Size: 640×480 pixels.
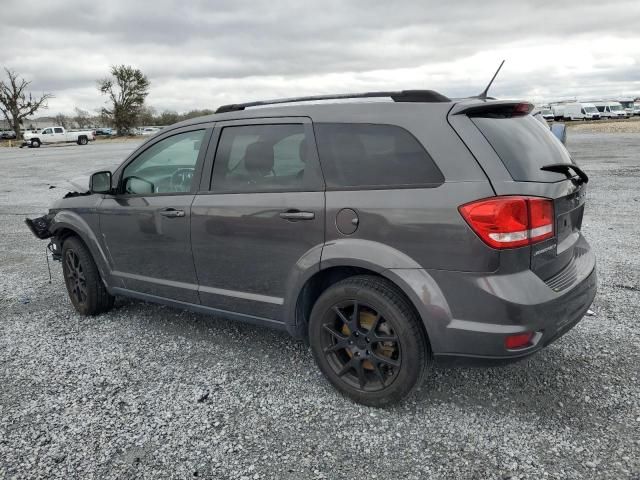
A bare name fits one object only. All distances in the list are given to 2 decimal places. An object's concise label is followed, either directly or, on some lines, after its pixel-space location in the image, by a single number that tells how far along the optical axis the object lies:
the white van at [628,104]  62.66
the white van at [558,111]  60.41
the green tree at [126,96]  56.94
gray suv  2.58
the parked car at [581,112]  58.53
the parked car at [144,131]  63.57
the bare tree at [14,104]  56.31
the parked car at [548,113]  59.94
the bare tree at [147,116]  60.12
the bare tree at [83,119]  90.94
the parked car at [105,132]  71.50
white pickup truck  46.44
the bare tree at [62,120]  94.25
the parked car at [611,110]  60.16
